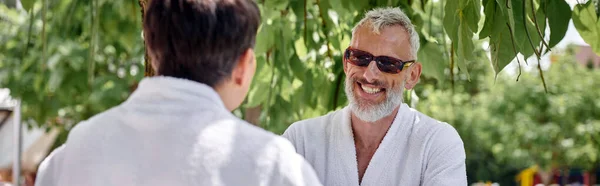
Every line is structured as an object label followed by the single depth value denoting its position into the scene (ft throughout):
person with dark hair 5.01
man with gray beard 9.18
